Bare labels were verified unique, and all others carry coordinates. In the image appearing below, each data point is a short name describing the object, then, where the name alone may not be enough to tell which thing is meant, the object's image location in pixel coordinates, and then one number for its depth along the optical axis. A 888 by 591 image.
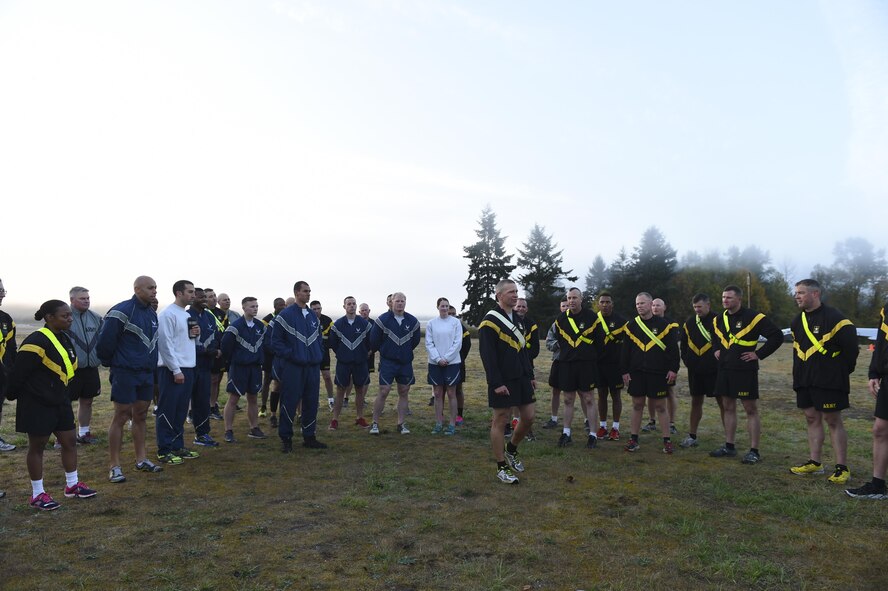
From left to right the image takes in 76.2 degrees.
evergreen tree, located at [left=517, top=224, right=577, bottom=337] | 52.81
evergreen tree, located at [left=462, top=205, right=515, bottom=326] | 53.03
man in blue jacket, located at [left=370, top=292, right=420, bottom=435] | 9.40
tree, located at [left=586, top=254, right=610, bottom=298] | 96.56
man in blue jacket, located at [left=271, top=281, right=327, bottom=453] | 8.05
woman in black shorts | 5.36
